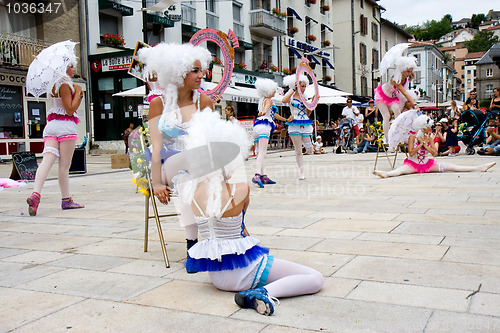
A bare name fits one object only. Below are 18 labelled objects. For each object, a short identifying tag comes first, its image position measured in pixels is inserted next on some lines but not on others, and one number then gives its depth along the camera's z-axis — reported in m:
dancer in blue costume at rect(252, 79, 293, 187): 7.64
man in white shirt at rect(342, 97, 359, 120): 16.78
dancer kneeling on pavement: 2.50
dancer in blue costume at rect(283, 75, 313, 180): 8.00
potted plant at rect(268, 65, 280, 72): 28.72
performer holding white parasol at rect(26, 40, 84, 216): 5.45
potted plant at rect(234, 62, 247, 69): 25.83
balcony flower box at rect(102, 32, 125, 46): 20.11
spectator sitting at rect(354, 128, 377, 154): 15.64
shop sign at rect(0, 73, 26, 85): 16.59
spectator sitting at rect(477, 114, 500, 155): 11.66
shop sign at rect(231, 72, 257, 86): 24.33
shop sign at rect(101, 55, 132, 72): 18.92
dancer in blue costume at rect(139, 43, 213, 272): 3.08
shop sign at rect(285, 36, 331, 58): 31.25
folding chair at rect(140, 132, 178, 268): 3.28
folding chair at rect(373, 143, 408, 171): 8.52
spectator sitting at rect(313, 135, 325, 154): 16.25
